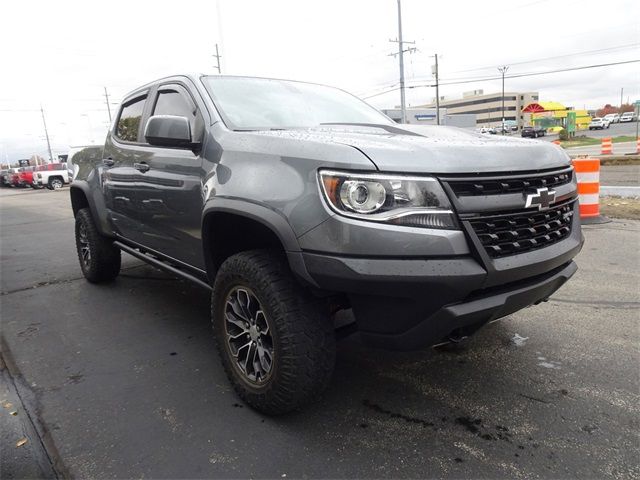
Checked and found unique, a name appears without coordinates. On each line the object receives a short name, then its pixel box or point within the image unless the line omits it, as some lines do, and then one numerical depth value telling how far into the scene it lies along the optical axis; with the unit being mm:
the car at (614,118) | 86362
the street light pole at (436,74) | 63359
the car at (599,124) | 67562
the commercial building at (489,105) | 126000
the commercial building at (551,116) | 62344
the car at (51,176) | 30719
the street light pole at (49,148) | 81688
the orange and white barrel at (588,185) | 6793
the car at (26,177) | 31711
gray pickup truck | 2064
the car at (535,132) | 54897
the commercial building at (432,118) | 64562
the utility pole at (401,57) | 40156
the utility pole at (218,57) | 50056
